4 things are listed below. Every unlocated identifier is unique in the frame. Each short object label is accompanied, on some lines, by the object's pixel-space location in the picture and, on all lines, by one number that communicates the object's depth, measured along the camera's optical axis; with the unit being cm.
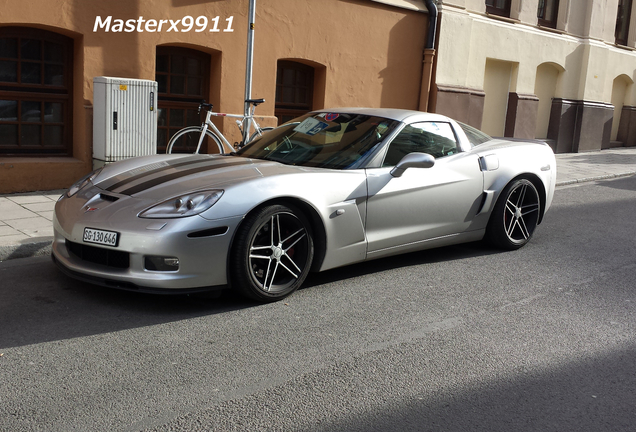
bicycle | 981
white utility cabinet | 868
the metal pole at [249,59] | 982
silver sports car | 442
